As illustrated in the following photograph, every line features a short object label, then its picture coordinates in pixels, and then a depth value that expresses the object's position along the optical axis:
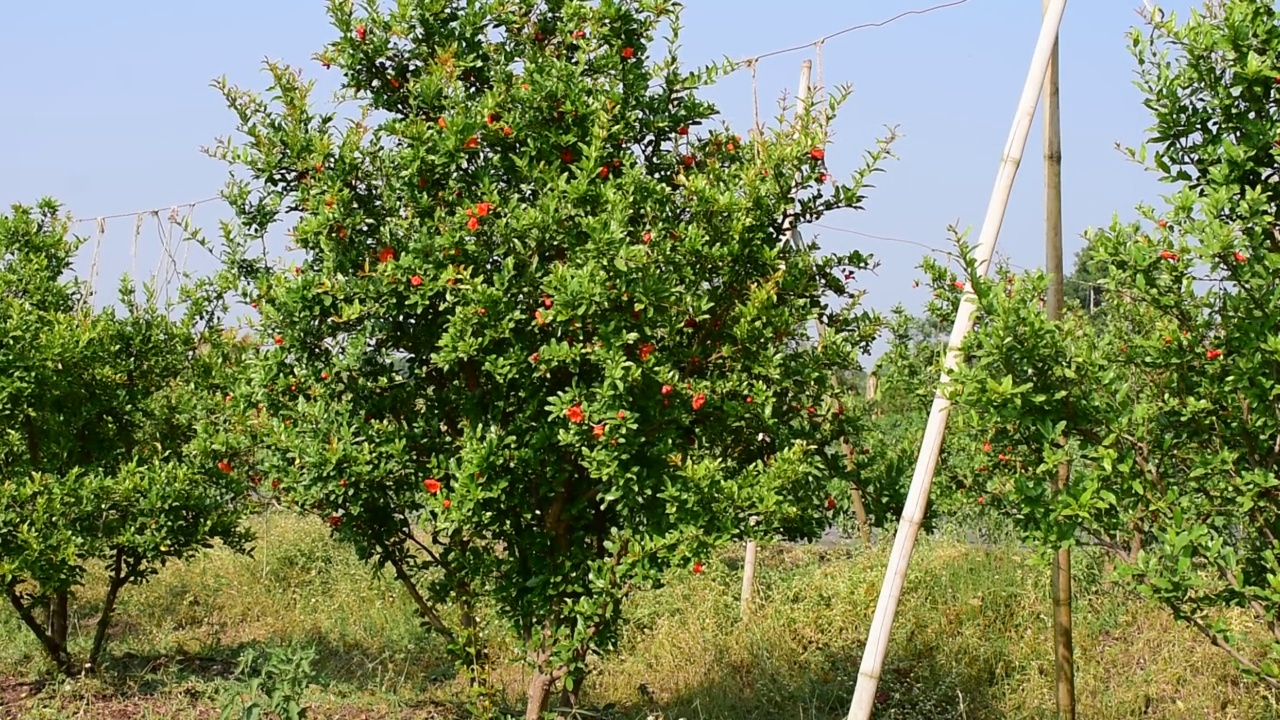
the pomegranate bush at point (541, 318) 4.26
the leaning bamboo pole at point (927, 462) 3.89
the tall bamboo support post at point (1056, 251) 4.68
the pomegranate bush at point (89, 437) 5.71
